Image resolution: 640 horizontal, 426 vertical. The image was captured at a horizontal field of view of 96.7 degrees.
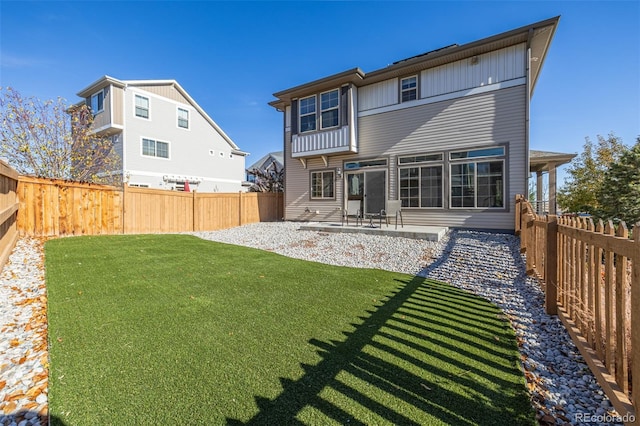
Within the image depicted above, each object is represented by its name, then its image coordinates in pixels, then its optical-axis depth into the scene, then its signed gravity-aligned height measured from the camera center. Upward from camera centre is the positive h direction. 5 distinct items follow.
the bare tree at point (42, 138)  9.46 +2.49
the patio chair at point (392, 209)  9.14 -0.01
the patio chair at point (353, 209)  10.10 -0.01
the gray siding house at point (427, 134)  8.59 +2.68
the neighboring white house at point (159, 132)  15.46 +4.69
